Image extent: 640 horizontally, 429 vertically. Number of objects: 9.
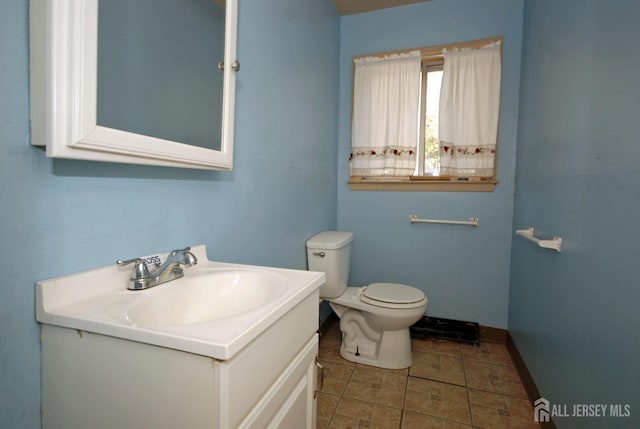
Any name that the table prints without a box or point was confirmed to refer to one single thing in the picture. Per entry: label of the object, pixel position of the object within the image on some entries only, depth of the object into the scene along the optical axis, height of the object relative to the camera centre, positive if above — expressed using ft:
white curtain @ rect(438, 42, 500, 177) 7.14 +2.08
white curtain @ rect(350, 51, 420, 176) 7.69 +2.08
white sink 2.74 -0.96
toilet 6.16 -2.17
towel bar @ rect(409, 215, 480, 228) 7.36 -0.47
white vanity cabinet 1.86 -1.23
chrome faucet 2.70 -0.71
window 7.20 +1.97
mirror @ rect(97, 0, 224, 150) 2.40 +1.11
